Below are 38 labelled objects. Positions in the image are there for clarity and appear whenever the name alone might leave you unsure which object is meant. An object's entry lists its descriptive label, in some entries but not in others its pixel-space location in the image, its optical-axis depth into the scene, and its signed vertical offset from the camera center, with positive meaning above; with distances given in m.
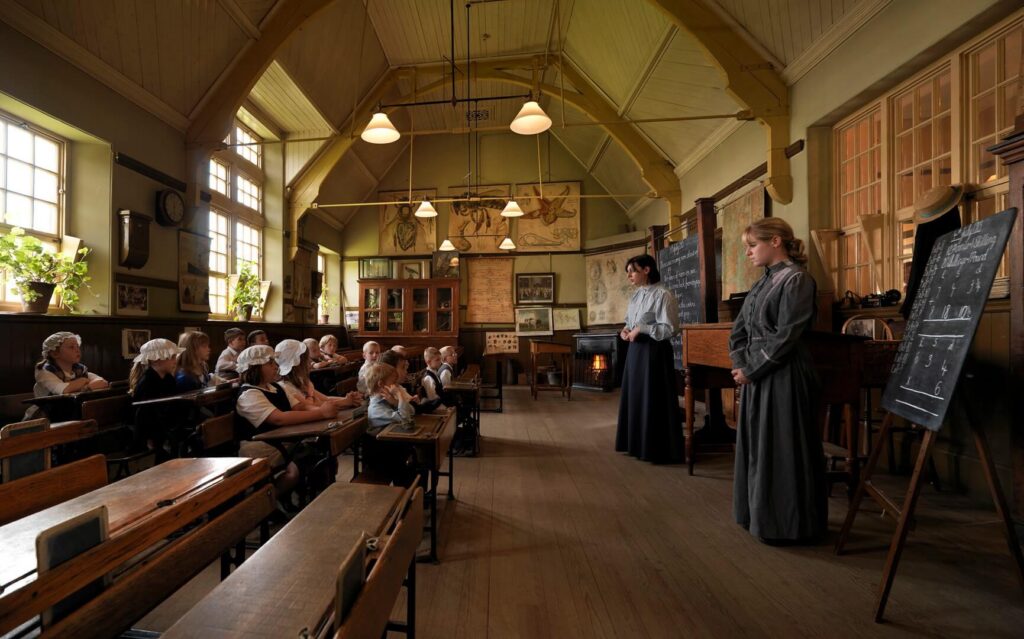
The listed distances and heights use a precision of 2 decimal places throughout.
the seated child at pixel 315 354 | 6.26 -0.44
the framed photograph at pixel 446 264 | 10.95 +1.50
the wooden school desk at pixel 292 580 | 0.88 -0.60
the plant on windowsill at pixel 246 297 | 7.04 +0.46
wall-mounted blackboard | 5.10 +0.57
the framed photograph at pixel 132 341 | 4.65 -0.18
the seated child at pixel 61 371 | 3.38 -0.36
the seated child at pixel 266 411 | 2.64 -0.54
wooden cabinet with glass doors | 9.99 +0.40
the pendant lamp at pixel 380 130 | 4.53 +2.00
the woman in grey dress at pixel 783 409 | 2.33 -0.46
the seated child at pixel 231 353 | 4.63 -0.33
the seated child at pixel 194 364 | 3.61 -0.34
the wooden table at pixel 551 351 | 8.36 -0.66
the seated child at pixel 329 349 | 6.80 -0.38
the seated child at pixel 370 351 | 5.33 -0.33
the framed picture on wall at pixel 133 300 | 4.76 +0.28
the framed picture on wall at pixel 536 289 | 11.03 +0.88
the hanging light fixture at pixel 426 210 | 7.53 +1.96
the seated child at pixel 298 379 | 3.21 -0.42
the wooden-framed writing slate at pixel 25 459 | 1.71 -0.54
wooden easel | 1.72 -0.73
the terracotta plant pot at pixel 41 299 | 3.77 +0.23
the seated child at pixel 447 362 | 4.72 -0.49
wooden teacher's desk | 2.61 -0.26
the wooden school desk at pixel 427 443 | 2.32 -0.64
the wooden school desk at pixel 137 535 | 0.84 -0.55
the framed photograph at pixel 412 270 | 11.14 +1.38
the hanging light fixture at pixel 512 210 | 7.59 +1.98
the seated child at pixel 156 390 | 2.94 -0.48
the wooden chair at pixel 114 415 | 2.78 -0.59
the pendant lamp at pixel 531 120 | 4.13 +1.92
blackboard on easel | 1.77 +0.01
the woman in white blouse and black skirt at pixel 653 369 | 3.97 -0.41
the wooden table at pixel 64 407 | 2.98 -0.56
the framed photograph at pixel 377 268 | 11.24 +1.44
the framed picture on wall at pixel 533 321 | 10.94 +0.08
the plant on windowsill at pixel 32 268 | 3.67 +0.50
